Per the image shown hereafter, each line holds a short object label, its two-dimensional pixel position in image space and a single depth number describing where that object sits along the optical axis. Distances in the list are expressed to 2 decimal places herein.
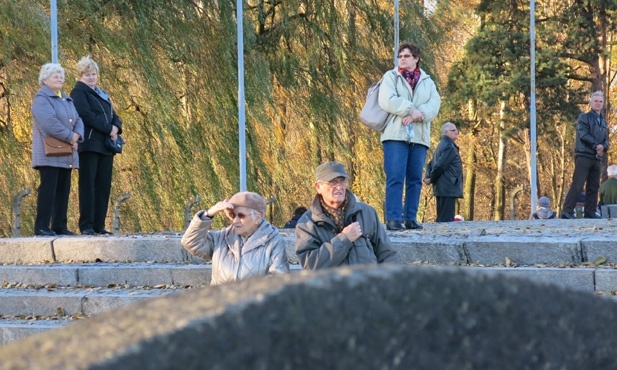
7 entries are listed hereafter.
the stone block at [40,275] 14.12
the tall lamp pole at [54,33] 23.85
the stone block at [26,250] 15.27
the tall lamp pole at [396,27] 31.51
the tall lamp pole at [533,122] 36.10
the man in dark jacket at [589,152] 21.87
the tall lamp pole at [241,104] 27.49
